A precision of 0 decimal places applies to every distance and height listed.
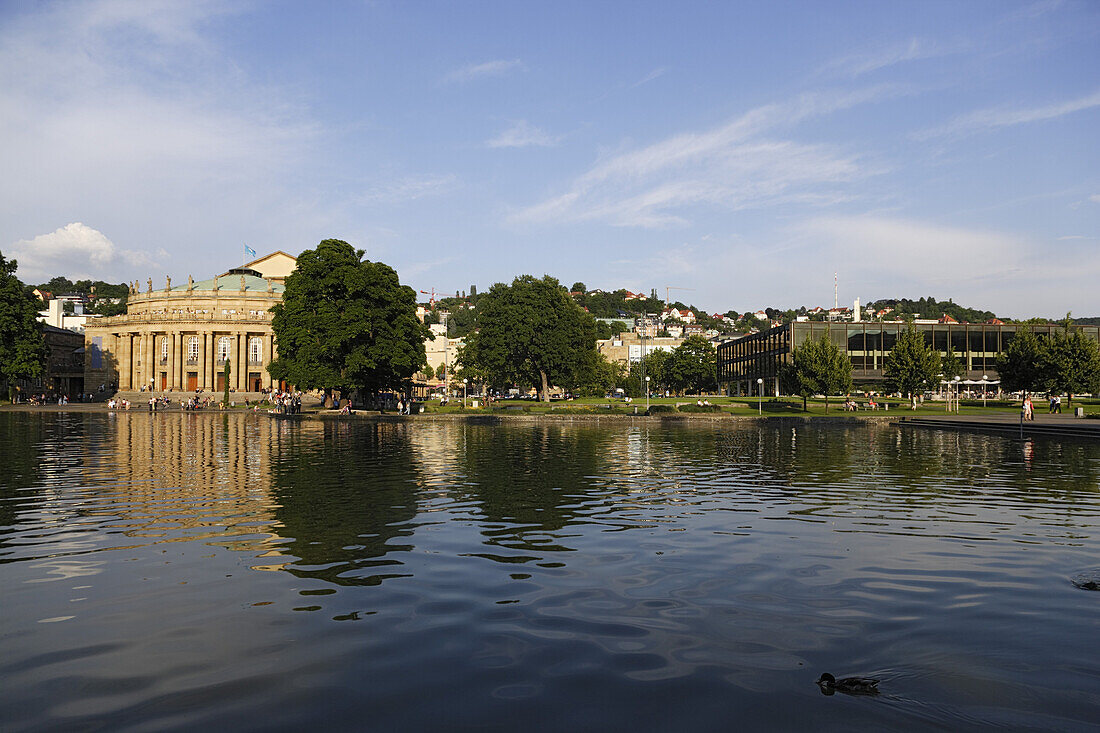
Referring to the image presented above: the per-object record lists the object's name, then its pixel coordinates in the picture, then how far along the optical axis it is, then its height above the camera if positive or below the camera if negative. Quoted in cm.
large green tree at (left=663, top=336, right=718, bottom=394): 14650 +439
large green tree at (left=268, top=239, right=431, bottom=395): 6975 +645
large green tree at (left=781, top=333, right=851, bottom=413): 8188 +158
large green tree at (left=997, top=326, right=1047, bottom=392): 7750 +189
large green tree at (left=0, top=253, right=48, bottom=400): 9088 +800
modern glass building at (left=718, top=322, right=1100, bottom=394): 12062 +695
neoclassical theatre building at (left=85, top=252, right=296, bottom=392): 12431 +941
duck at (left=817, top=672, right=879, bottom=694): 659 -271
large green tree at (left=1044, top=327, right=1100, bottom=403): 7506 +168
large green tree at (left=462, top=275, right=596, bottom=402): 9625 +683
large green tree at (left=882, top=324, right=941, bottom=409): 8150 +183
